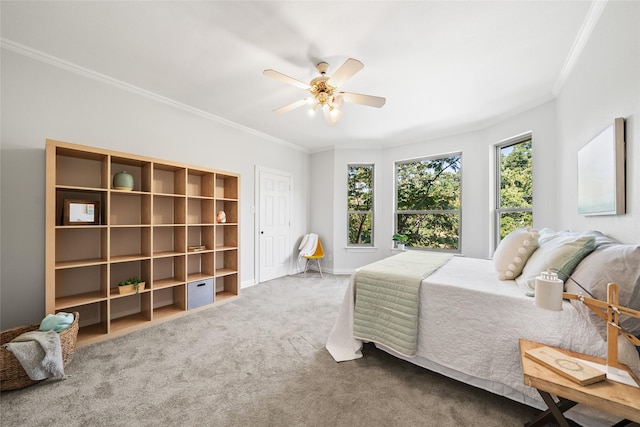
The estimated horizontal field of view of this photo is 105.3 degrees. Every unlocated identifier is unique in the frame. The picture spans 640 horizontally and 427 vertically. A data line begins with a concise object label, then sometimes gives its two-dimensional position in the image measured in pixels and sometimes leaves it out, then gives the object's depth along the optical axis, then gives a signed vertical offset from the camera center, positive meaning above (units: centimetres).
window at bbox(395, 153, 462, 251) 427 +23
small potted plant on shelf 250 -73
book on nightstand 101 -69
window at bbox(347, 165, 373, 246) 509 +26
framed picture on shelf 220 +4
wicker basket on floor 159 -102
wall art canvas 146 +27
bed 119 -62
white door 437 -17
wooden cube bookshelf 230 -27
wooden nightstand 90 -70
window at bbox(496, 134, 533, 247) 324 +38
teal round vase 249 +36
